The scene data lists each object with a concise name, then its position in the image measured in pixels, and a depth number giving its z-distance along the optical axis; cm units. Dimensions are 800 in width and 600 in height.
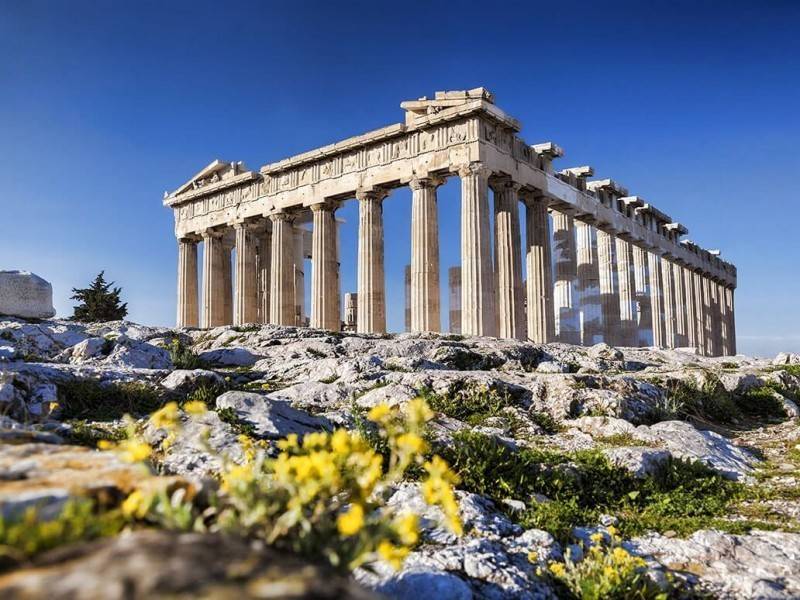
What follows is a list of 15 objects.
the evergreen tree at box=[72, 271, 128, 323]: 3891
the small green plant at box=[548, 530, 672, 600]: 411
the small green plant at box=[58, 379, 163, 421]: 767
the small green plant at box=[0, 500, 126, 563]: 163
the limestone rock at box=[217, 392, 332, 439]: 633
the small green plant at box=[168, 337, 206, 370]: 1296
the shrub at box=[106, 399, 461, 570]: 203
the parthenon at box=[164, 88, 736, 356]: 2556
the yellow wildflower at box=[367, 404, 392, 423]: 266
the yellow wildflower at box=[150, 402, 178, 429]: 263
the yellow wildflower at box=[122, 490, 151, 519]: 196
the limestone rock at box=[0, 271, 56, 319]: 2086
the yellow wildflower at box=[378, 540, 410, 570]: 198
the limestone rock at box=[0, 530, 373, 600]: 138
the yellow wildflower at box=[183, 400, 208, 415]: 267
